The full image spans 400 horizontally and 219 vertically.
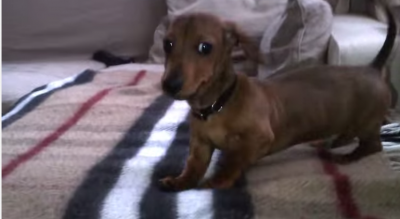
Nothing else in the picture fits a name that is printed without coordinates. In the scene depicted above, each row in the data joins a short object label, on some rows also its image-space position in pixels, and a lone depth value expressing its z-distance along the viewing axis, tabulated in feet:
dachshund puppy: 3.24
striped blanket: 3.21
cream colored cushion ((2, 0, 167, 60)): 7.50
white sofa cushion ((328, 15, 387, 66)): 5.09
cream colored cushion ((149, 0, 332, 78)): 5.46
